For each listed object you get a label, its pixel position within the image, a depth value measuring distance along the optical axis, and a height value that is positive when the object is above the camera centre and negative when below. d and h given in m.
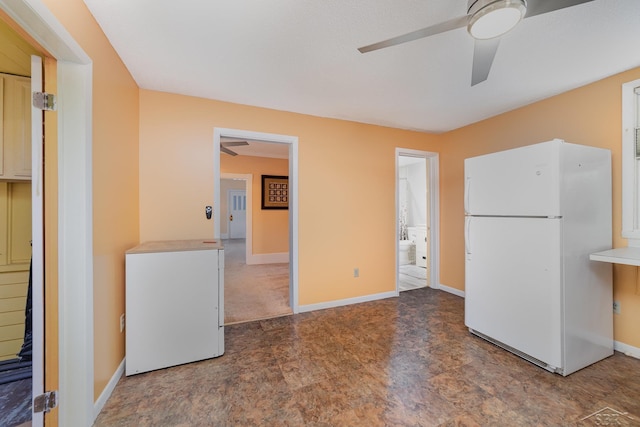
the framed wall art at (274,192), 5.90 +0.52
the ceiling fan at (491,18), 1.20 +0.98
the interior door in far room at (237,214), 10.01 -0.02
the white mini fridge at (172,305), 1.86 -0.71
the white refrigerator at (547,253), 1.87 -0.33
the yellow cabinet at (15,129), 1.79 +0.63
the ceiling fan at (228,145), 3.92 +1.13
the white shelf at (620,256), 1.67 -0.31
